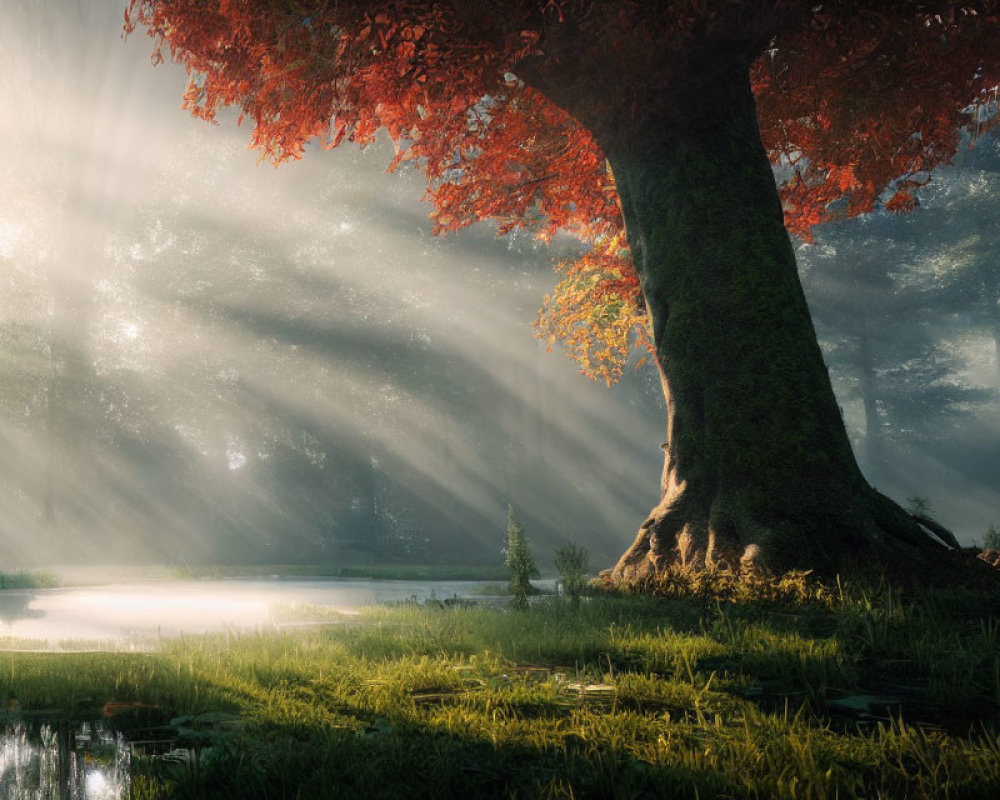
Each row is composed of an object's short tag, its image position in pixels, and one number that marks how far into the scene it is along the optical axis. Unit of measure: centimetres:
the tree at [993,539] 1295
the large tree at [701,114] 667
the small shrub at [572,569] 699
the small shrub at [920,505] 1312
